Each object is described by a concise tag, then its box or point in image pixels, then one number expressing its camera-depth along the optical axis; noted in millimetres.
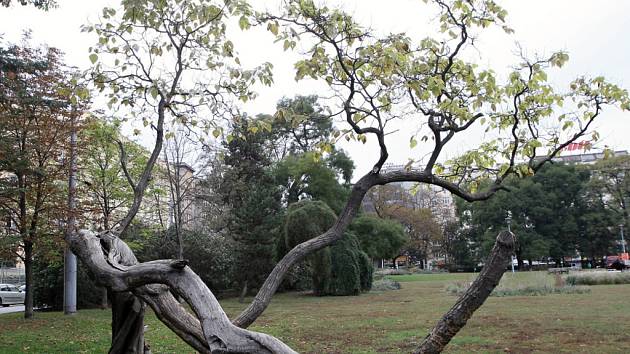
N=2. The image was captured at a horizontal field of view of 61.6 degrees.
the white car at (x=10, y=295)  28328
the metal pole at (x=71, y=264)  16109
